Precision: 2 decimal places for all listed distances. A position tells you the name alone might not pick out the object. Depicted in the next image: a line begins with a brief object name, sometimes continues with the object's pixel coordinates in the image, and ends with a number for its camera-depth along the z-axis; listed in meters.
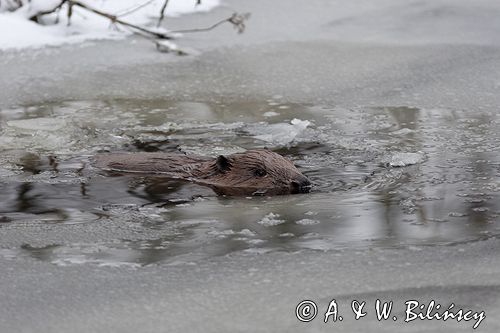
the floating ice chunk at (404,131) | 11.26
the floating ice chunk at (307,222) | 7.93
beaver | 9.29
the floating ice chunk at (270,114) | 12.20
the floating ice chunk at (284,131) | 11.20
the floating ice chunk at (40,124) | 11.66
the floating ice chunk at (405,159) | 9.98
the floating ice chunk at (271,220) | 7.95
